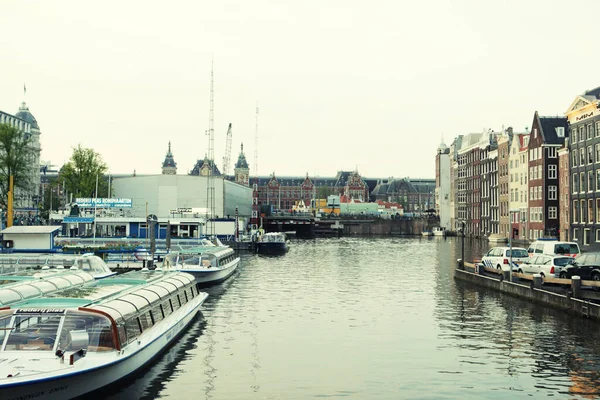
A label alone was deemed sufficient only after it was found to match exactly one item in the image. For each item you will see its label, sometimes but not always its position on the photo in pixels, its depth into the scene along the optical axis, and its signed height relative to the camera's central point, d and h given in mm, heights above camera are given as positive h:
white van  52612 -1176
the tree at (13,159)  110125 +11121
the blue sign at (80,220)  99125 +1478
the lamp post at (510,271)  50678 -2761
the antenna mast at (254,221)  183850 +2712
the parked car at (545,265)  47844 -2196
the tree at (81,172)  130250 +10776
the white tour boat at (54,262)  52688 -2522
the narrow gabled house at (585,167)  88375 +8464
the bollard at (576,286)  39219 -2921
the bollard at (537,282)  45125 -3103
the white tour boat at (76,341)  20484 -3712
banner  101938 +3989
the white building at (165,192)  138750 +7562
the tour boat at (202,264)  57375 -2734
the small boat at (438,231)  194375 +368
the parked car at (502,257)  56125 -1962
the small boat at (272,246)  109938 -2227
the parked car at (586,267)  43397 -2072
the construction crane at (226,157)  194862 +20446
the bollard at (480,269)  57656 -2929
